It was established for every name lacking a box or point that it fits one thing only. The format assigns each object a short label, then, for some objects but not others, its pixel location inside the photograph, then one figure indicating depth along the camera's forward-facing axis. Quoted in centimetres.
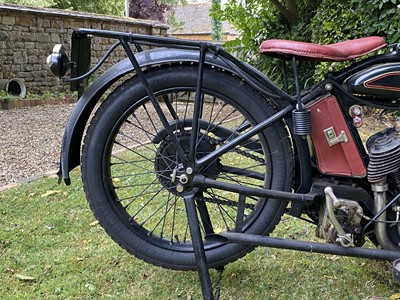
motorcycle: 192
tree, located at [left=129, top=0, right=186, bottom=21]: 2288
